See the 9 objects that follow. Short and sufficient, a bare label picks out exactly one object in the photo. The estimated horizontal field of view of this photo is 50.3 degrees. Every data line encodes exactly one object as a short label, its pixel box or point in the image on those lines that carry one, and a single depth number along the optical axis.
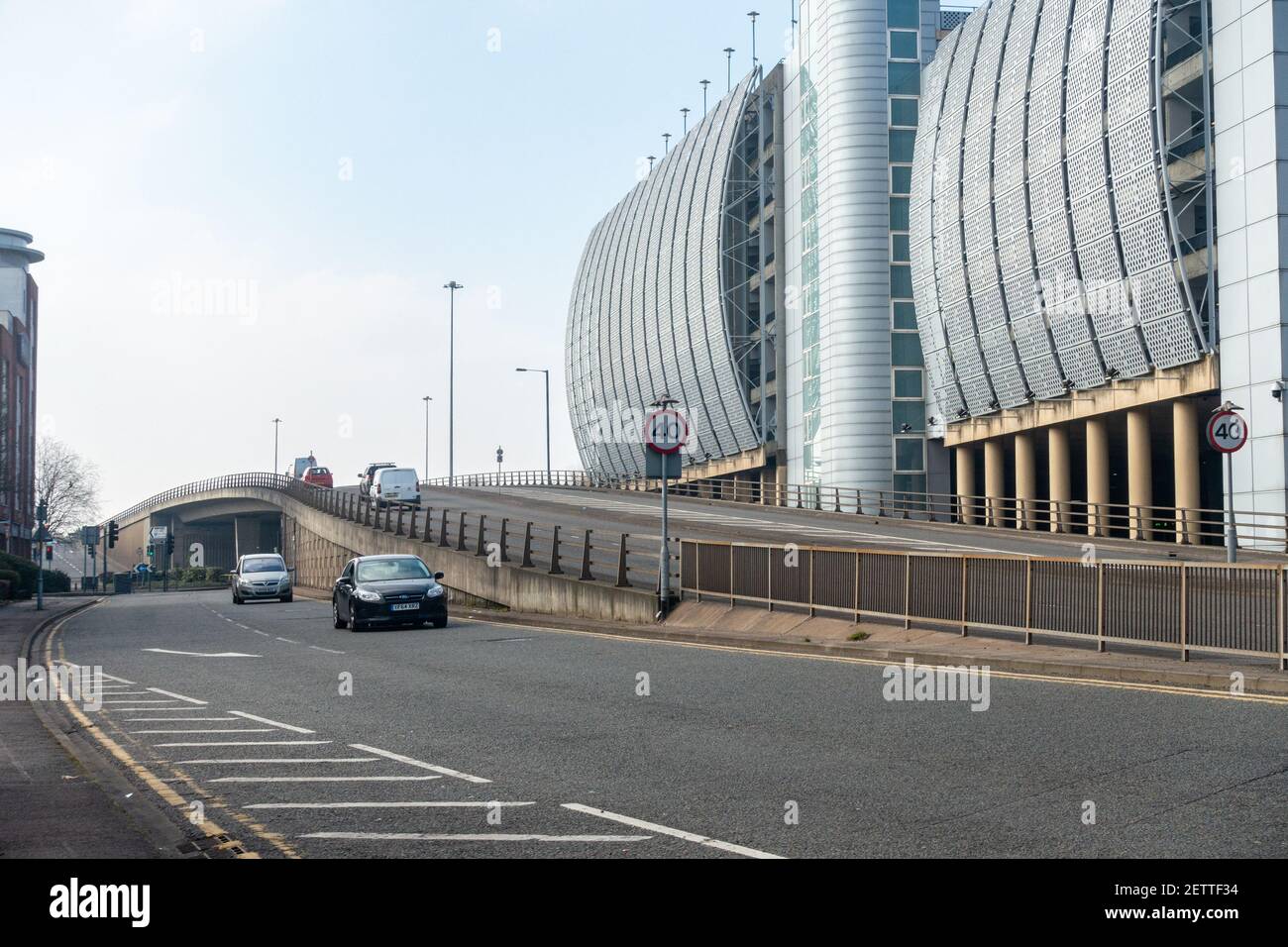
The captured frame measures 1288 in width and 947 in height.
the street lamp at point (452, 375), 95.25
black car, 25.67
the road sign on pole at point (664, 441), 21.83
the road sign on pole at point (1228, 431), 24.67
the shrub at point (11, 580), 46.58
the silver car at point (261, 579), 42.53
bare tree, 107.25
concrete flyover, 27.16
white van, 60.44
